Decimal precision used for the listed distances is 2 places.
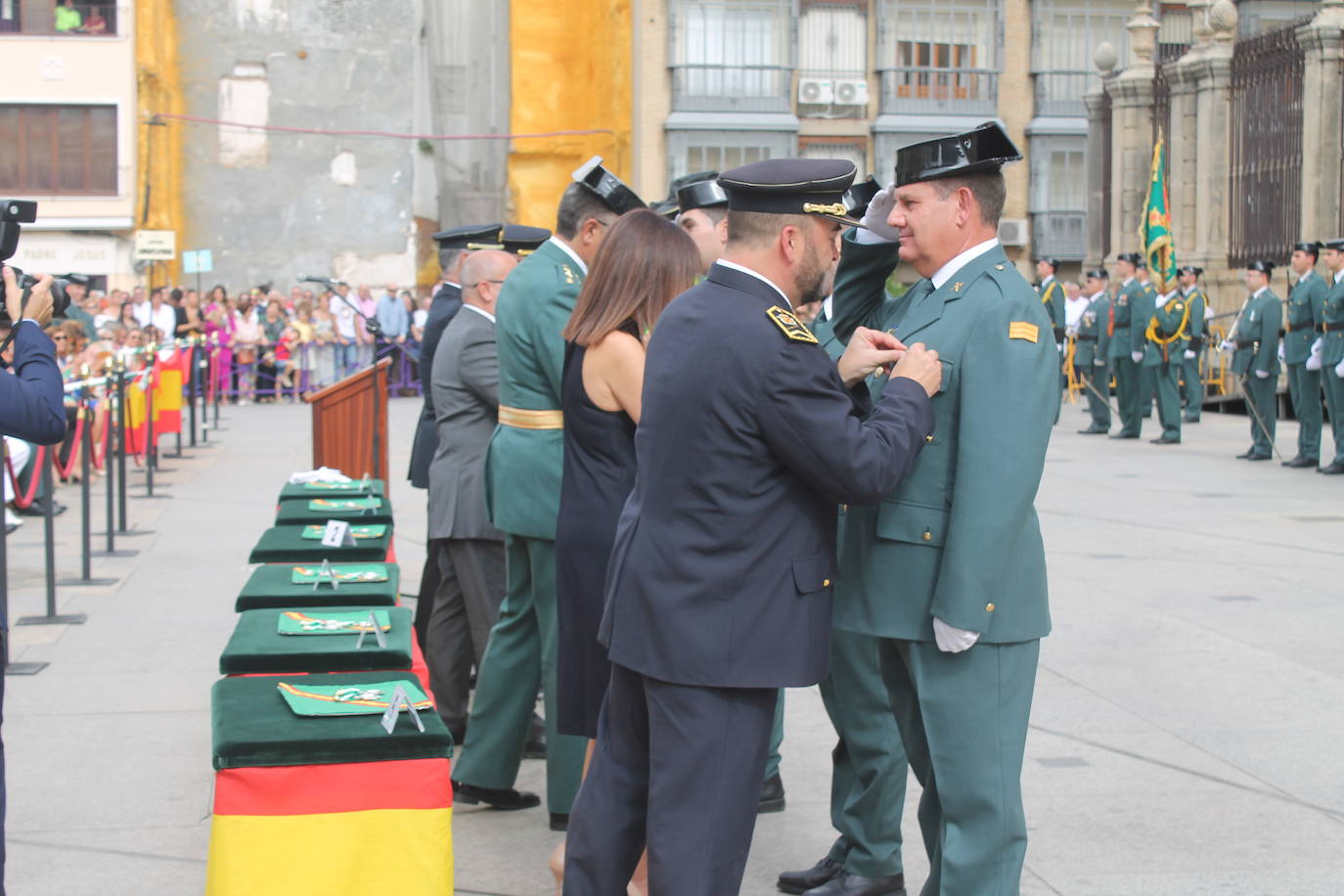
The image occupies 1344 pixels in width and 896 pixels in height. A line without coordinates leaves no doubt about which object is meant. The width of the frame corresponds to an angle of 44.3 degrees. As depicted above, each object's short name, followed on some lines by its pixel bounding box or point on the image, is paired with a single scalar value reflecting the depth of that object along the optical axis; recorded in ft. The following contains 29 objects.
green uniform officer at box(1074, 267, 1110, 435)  67.31
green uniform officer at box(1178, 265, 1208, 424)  63.72
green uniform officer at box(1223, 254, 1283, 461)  54.85
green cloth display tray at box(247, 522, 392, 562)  20.92
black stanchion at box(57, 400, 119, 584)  30.68
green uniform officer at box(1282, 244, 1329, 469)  52.42
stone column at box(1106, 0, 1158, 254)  83.35
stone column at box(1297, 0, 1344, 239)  67.10
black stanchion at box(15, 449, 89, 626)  27.96
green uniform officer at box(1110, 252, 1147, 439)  64.34
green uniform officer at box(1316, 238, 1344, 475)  51.19
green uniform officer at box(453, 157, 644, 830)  17.11
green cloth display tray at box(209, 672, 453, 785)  12.84
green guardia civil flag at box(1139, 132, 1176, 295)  70.69
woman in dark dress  15.03
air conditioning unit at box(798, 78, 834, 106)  119.55
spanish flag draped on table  12.88
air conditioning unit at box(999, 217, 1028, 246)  122.83
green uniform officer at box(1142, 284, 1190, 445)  61.46
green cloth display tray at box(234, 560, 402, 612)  17.93
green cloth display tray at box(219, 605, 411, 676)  15.35
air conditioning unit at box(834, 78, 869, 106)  120.26
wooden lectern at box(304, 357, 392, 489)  30.68
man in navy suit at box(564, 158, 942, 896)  11.71
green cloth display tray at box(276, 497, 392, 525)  23.68
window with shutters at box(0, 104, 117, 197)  113.70
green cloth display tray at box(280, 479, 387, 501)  26.32
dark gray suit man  20.13
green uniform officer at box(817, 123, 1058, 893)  12.14
